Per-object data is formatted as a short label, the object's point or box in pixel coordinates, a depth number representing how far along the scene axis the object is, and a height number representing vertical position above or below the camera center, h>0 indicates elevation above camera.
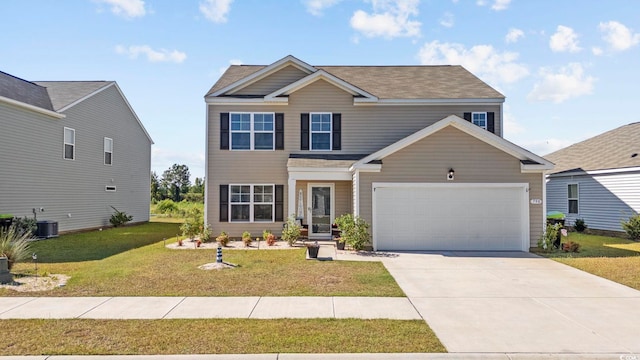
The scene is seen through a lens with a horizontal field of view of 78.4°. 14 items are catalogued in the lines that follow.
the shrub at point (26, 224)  15.52 -1.31
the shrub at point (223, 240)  13.88 -1.70
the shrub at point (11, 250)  9.03 -1.36
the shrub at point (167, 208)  32.28 -1.33
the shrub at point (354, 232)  12.62 -1.28
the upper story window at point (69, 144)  18.47 +2.29
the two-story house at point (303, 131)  15.83 +2.54
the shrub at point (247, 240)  13.89 -1.70
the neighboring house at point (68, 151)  15.98 +1.92
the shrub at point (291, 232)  13.95 -1.43
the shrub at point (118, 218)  21.70 -1.50
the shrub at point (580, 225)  18.97 -1.57
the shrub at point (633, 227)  15.75 -1.39
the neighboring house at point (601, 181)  17.12 +0.58
